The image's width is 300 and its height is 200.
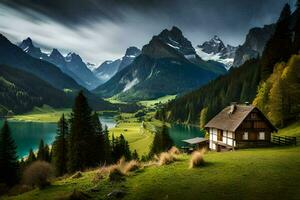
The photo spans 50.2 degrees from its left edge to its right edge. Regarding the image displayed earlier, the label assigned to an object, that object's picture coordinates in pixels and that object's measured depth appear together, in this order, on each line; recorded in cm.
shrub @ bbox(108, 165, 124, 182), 2638
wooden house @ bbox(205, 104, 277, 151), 5772
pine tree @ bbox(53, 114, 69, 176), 6200
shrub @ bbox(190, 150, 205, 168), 3015
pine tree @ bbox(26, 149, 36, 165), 8916
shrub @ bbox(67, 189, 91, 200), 2083
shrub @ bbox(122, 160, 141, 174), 2919
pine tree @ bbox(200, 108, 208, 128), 15481
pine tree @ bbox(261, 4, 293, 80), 10044
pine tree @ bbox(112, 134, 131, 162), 9361
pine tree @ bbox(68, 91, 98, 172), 5741
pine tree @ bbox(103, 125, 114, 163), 7646
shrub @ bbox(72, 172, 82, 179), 3158
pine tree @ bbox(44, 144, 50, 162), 9250
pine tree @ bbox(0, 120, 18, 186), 6041
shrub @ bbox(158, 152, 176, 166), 3286
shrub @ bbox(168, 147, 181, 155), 4484
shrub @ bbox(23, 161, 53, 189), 2755
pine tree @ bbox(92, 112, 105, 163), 6229
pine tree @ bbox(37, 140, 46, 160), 9109
